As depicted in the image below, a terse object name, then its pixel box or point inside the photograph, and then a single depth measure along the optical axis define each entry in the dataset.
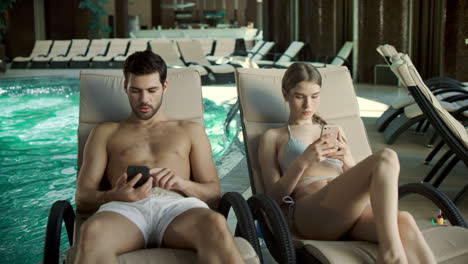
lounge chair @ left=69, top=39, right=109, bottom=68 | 18.32
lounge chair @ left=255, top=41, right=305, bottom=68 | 13.41
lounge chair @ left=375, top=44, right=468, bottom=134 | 5.81
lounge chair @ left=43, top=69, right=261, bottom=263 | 2.56
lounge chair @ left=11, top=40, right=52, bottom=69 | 18.95
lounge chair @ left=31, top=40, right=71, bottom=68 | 18.72
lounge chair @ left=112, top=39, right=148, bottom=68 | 17.59
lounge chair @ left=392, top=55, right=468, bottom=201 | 3.47
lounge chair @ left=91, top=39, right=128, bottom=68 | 17.62
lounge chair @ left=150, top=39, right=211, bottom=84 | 12.76
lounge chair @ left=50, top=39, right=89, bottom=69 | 18.41
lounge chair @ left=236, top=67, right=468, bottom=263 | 2.15
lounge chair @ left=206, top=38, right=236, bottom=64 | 15.77
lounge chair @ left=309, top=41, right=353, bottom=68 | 12.04
